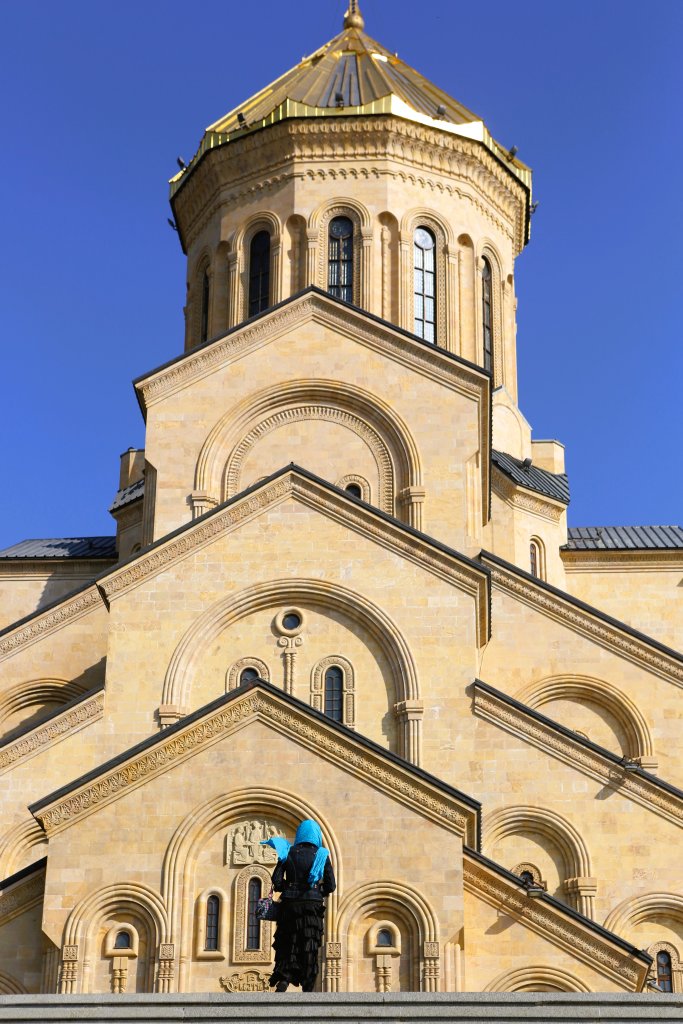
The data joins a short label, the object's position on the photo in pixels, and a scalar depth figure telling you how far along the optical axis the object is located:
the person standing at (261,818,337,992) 16.27
